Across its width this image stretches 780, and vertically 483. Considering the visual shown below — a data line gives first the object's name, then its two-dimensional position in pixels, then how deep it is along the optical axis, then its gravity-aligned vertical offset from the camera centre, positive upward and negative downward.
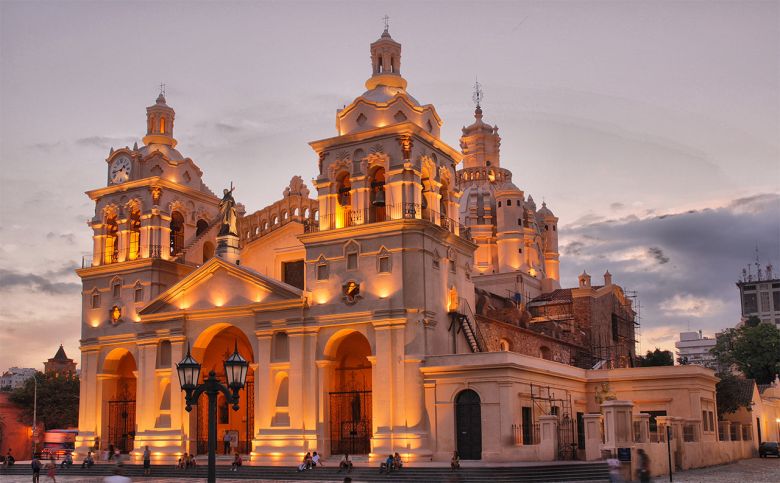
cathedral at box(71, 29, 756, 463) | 42.19 +3.93
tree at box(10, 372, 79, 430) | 74.44 -0.23
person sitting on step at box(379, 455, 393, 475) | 39.22 -2.98
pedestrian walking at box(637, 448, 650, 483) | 22.11 -1.87
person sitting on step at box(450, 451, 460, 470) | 38.38 -2.81
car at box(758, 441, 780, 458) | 55.94 -3.62
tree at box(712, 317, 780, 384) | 74.94 +2.86
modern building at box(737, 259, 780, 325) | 159.38 +15.85
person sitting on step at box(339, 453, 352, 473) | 40.60 -3.00
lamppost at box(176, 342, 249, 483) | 20.03 +0.33
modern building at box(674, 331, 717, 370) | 182.75 +9.00
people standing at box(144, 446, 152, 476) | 44.88 -3.02
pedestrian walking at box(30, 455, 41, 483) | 38.68 -2.80
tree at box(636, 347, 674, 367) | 83.00 +2.79
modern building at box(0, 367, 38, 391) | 174.98 +4.88
